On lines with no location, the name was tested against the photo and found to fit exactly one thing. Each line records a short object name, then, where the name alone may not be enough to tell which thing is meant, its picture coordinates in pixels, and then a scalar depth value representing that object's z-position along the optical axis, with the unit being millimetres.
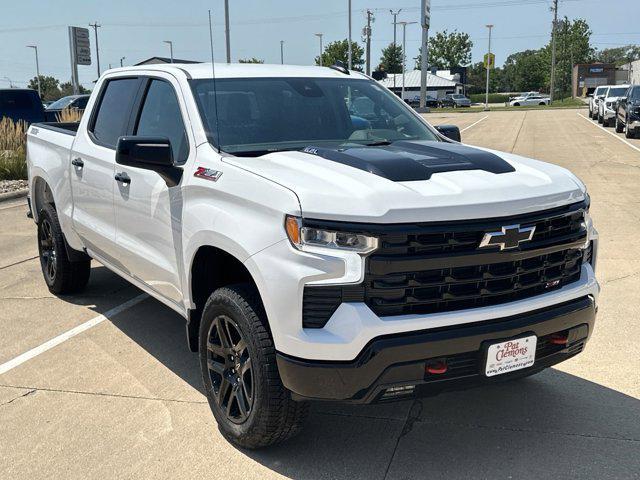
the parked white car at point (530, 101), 83375
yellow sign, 68994
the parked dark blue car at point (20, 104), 16047
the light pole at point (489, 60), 69000
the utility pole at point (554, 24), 80612
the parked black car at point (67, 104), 18859
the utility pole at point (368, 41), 48094
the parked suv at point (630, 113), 22609
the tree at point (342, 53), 83125
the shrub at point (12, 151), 13703
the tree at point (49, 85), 89000
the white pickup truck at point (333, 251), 2885
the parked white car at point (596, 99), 34156
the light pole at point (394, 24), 78869
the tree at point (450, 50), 118750
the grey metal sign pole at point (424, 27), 33681
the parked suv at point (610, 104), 29648
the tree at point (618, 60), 186575
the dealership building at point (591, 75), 101188
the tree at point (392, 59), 94062
